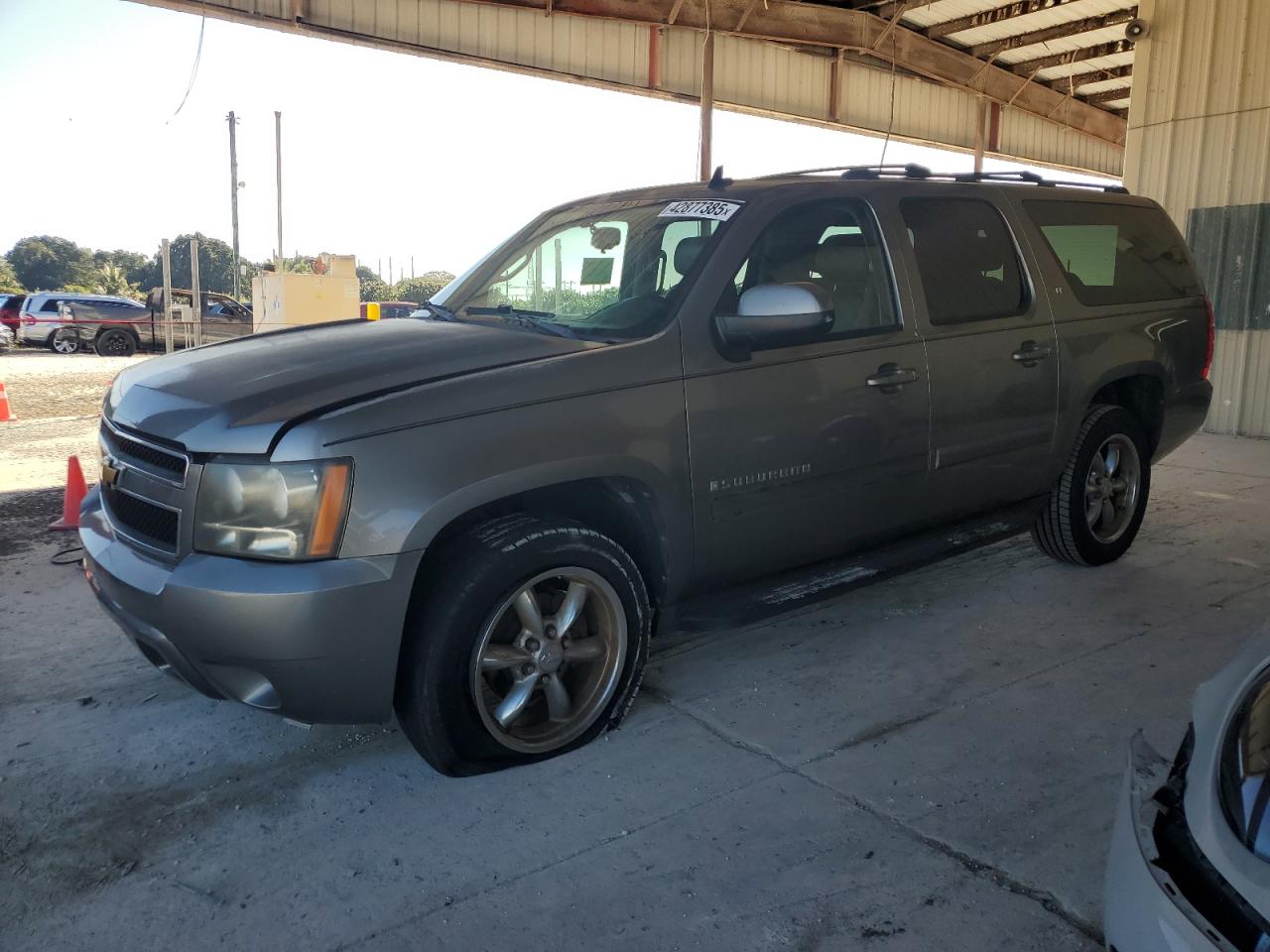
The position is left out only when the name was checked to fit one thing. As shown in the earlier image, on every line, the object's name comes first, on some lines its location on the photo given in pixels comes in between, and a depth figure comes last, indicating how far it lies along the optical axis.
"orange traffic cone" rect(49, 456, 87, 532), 5.96
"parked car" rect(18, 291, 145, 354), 25.70
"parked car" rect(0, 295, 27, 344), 27.50
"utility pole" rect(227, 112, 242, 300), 36.01
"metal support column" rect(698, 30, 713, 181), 12.46
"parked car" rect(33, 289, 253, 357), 25.75
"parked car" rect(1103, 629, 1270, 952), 1.51
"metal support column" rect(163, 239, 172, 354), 17.62
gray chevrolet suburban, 2.75
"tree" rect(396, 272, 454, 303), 51.47
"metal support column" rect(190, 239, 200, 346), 17.56
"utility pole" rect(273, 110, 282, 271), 35.50
